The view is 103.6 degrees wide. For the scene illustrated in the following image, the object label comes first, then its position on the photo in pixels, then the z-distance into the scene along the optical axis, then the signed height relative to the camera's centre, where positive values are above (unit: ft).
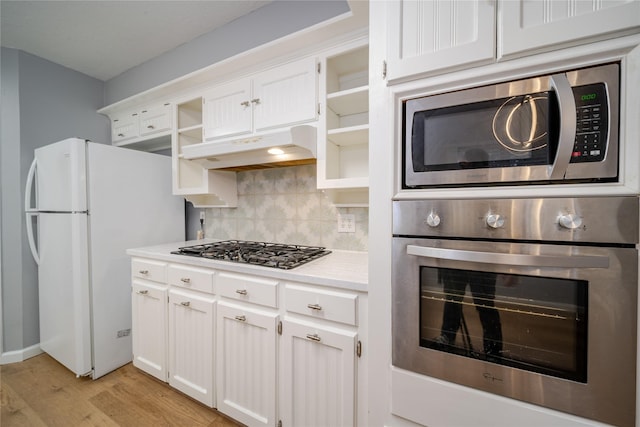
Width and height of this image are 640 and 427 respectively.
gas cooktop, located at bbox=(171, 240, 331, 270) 4.42 -0.93
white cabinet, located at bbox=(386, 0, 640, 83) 2.24 +1.78
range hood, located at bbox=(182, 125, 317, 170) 4.55 +1.16
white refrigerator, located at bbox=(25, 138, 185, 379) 6.04 -0.77
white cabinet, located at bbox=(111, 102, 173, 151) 7.26 +2.56
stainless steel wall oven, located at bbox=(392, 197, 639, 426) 2.25 -0.93
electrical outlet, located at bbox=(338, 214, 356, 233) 5.70 -0.35
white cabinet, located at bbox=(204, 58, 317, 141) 5.03 +2.36
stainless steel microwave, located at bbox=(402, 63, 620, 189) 2.29 +0.77
